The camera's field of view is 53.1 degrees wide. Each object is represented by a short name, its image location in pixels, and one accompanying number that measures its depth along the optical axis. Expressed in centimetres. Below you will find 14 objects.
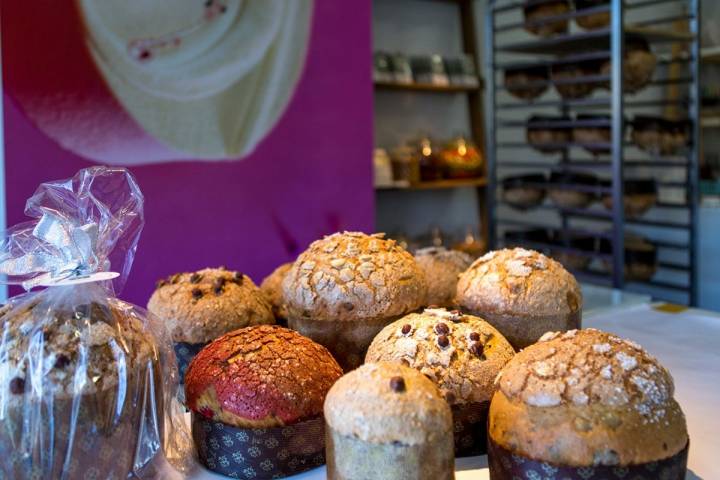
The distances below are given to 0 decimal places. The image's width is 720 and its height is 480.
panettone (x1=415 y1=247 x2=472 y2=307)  147
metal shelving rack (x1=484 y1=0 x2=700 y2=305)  280
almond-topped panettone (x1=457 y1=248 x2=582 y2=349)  124
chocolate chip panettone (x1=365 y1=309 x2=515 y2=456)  101
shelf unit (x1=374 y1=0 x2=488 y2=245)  427
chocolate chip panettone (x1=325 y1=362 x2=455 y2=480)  79
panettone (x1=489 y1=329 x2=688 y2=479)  82
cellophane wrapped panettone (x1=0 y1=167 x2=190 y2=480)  87
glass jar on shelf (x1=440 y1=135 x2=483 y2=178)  410
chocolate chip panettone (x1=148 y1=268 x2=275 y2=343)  129
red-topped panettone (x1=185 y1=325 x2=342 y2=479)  97
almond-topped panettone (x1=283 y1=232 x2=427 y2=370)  121
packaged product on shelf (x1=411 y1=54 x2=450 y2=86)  407
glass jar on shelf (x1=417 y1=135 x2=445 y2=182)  400
